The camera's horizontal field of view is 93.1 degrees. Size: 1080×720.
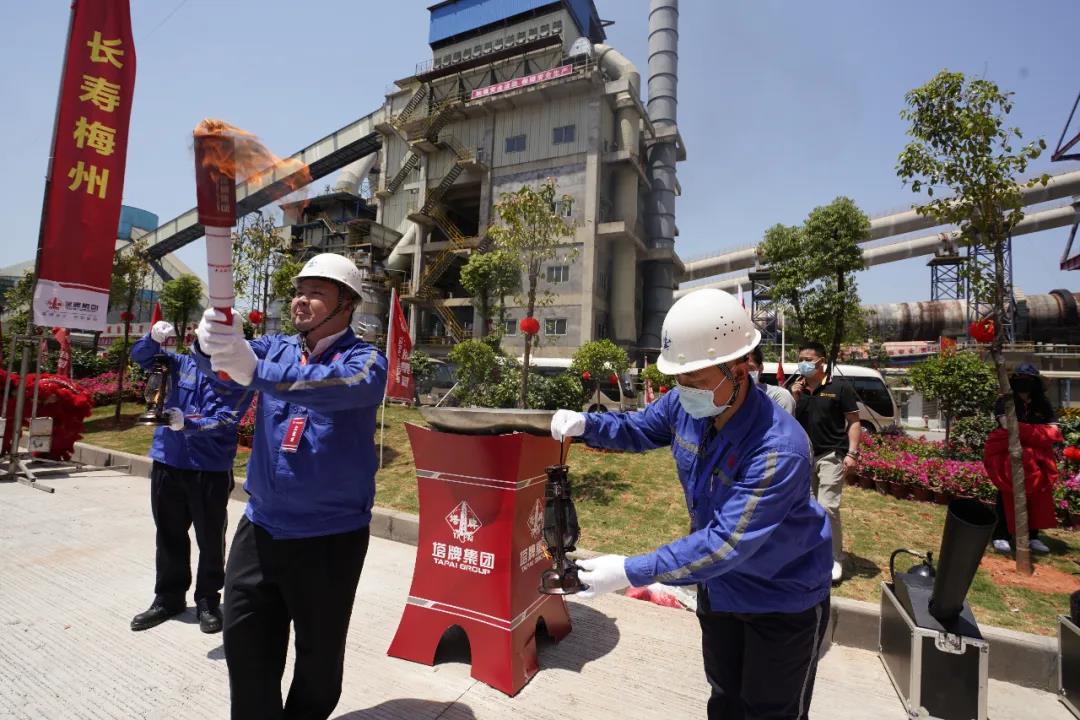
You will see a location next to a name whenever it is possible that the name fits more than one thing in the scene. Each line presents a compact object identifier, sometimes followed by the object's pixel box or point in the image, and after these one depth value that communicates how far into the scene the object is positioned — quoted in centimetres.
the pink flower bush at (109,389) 1611
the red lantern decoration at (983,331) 564
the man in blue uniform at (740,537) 166
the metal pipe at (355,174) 4178
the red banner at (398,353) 832
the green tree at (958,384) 1056
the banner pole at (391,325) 814
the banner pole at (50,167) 665
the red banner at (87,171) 664
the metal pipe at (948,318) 3005
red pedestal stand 301
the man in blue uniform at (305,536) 199
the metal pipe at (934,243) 2925
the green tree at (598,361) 1630
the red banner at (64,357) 1445
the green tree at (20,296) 2184
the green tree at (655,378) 1800
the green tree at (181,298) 2059
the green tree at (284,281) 1595
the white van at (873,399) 1456
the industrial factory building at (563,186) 2925
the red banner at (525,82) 2909
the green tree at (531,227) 948
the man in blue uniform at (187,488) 353
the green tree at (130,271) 1750
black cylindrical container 255
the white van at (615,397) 1639
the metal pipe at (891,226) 2578
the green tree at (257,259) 1525
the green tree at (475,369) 1148
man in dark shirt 466
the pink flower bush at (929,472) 718
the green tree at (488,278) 1530
